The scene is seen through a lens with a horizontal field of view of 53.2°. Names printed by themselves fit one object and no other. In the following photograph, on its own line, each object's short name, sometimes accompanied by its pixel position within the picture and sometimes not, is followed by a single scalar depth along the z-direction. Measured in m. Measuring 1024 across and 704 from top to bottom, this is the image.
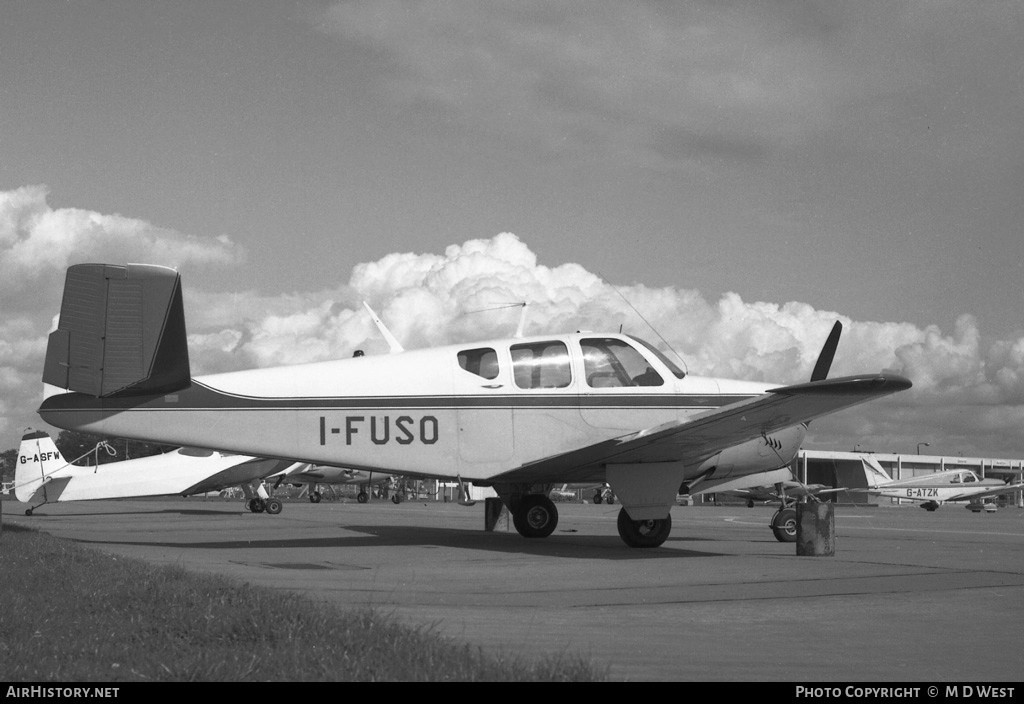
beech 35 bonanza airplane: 11.80
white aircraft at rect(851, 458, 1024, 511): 59.93
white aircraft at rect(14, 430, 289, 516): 28.69
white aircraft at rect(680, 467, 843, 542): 15.31
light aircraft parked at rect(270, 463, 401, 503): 43.78
